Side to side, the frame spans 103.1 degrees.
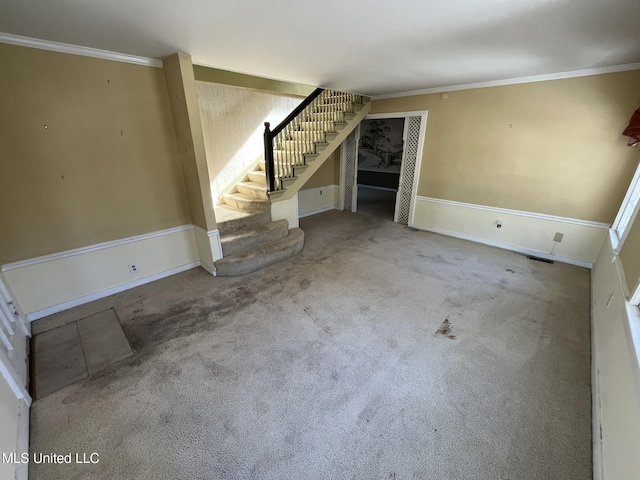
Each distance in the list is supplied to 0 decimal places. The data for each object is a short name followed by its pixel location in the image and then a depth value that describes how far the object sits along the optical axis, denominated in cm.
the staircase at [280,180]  343
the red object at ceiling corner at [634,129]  263
